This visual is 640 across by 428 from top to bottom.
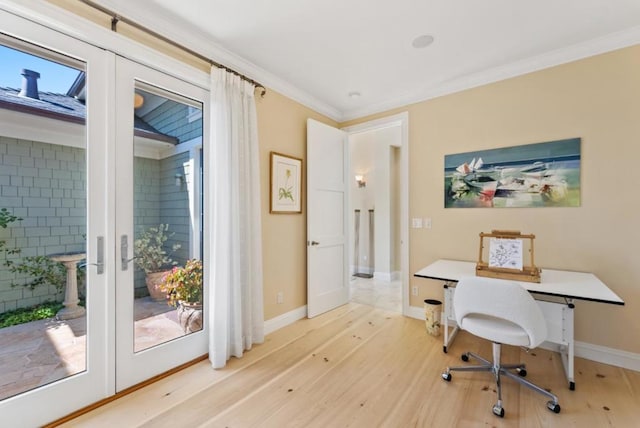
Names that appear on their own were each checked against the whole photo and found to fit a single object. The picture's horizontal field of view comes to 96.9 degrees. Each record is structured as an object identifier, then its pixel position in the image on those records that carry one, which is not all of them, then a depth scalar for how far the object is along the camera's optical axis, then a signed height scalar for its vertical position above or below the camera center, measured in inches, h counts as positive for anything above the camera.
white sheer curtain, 93.1 -2.7
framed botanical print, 119.6 +13.3
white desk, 74.5 -20.7
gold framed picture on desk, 87.0 -14.3
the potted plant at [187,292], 91.3 -25.7
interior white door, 134.6 -1.9
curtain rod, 70.0 +50.9
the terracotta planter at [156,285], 85.5 -21.6
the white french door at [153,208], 77.3 +1.8
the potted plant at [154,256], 83.2 -12.7
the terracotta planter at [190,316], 93.4 -34.0
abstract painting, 99.1 +14.7
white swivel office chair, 70.1 -27.1
